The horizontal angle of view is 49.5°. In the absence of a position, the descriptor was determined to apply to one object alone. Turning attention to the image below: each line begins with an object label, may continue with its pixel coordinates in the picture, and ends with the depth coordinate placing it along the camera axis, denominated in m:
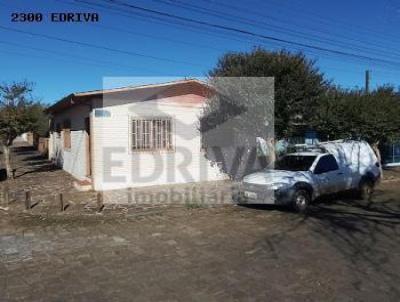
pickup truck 10.70
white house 14.23
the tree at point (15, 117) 16.48
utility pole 31.73
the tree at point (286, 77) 14.00
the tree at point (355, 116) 16.20
